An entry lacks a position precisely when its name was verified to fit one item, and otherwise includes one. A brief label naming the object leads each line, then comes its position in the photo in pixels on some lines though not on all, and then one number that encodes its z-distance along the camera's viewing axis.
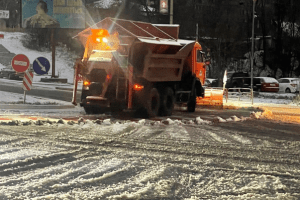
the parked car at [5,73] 48.59
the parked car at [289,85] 45.06
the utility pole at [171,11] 31.19
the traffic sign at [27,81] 20.25
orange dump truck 16.05
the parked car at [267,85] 44.06
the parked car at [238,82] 45.24
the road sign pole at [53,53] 38.49
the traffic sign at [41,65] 20.17
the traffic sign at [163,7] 34.53
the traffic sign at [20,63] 19.77
